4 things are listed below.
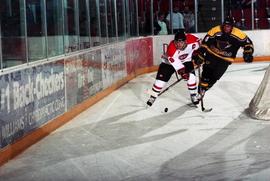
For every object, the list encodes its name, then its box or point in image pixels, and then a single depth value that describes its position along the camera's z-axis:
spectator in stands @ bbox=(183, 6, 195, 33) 18.28
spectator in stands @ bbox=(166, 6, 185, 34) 17.89
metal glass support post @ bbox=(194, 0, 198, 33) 18.41
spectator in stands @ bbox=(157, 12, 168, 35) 17.52
